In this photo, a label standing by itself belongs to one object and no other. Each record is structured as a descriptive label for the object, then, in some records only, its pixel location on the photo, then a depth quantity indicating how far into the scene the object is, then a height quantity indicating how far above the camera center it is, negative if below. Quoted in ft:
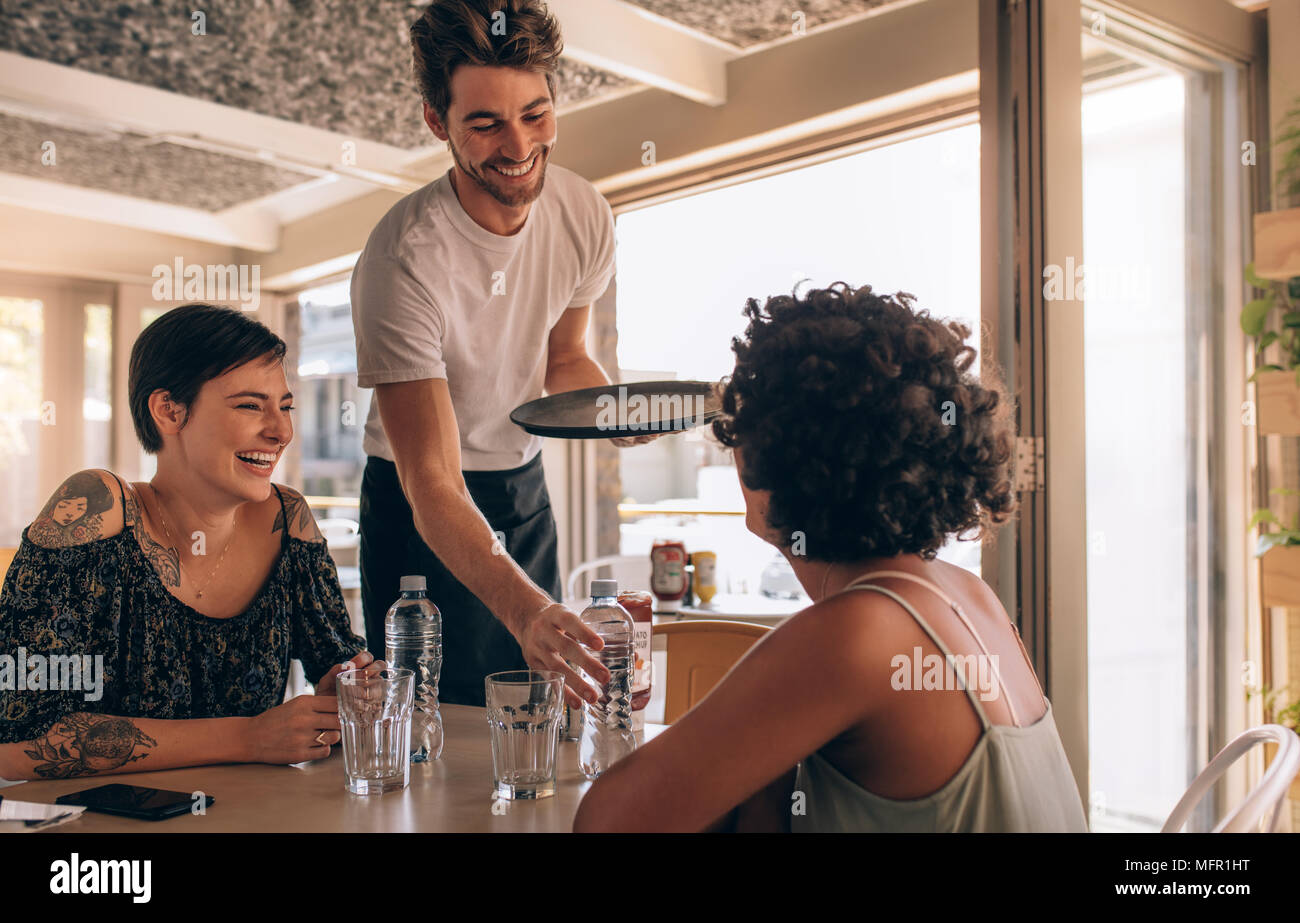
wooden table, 3.32 -1.11
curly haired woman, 2.89 -0.45
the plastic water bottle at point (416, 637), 5.11 -0.79
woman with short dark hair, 4.05 -0.50
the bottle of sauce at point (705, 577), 11.39 -1.08
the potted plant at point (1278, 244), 6.80 +1.57
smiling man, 5.37 +0.94
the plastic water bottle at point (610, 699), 4.00 -0.90
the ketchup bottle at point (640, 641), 4.56 -0.72
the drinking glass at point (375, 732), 3.61 -0.89
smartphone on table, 3.36 -1.07
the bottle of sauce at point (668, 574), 11.32 -1.03
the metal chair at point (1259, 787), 3.17 -1.04
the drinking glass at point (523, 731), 3.56 -0.88
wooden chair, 6.01 -1.04
